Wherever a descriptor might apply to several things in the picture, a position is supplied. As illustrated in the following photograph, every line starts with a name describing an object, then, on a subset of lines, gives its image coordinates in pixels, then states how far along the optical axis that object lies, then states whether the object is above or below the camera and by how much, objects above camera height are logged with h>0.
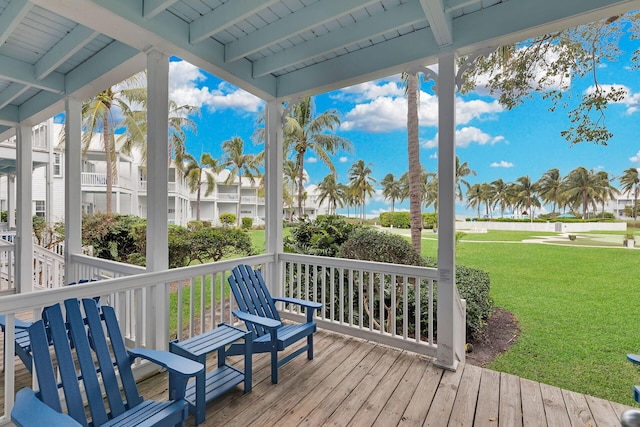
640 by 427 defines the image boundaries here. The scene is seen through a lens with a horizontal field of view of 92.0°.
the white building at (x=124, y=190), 9.05 +1.16
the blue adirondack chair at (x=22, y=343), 2.19 -0.95
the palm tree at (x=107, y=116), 10.40 +3.40
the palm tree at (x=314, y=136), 11.42 +2.82
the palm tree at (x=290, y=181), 12.98 +1.35
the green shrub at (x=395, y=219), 8.66 -0.21
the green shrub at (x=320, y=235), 5.61 -0.44
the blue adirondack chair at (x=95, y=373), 1.48 -0.86
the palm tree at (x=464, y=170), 10.68 +1.47
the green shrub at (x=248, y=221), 15.12 -0.46
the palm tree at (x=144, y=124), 11.32 +3.72
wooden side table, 2.03 -1.17
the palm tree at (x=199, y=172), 18.52 +2.46
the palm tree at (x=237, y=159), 18.53 +3.22
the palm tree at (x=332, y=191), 13.02 +0.91
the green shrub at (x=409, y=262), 4.34 -0.72
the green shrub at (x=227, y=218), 18.83 -0.35
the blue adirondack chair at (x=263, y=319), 2.58 -0.95
